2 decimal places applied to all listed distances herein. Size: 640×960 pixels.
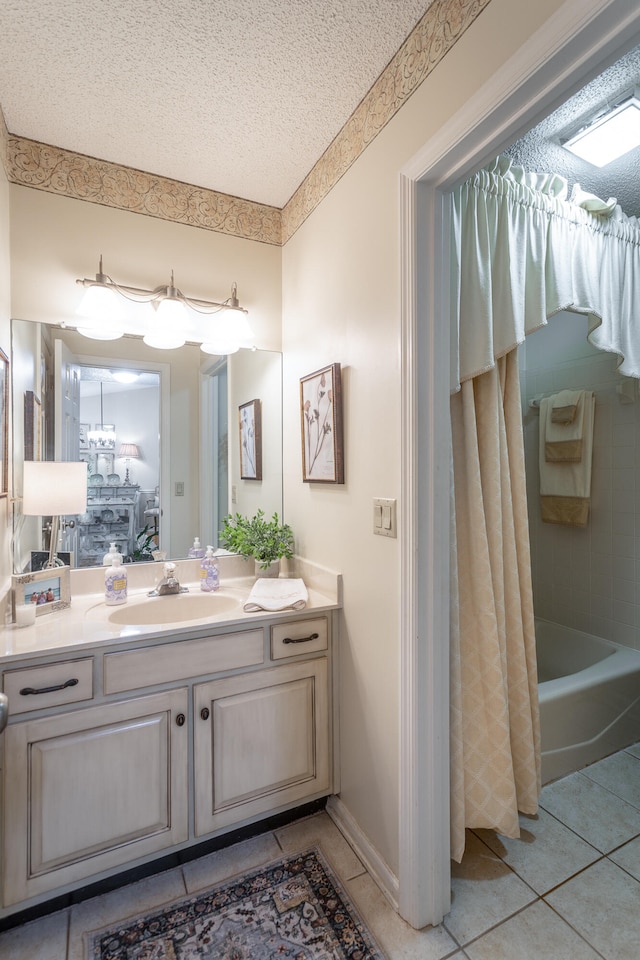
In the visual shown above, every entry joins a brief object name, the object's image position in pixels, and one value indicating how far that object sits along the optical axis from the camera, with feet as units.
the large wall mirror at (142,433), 5.70
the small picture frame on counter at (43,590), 5.04
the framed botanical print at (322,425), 5.59
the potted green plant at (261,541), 6.52
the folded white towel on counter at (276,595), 5.42
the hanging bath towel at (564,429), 8.24
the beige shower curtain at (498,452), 4.72
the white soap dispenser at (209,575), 6.37
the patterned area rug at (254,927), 4.12
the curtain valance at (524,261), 4.72
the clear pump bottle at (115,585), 5.69
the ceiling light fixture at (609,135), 4.83
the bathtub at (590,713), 6.39
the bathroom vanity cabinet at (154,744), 4.29
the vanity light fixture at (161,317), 5.91
